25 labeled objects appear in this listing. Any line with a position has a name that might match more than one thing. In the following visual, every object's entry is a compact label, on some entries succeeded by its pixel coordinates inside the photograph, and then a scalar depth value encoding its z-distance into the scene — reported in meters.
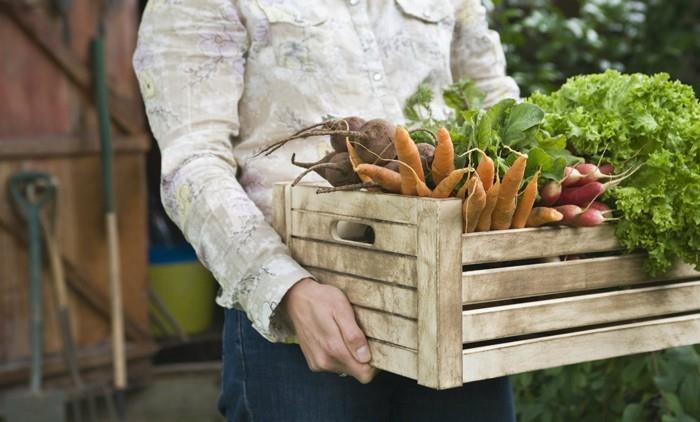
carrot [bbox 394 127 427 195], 2.33
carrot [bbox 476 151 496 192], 2.32
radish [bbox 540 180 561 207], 2.39
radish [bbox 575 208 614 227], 2.38
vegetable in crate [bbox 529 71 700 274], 2.41
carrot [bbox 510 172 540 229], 2.33
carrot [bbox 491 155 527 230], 2.32
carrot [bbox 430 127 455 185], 2.34
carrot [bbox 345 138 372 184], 2.39
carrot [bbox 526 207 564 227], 2.33
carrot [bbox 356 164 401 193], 2.33
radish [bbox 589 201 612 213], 2.42
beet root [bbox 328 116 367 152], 2.43
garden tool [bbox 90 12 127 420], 5.35
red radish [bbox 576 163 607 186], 2.44
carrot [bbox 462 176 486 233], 2.27
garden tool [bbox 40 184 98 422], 5.20
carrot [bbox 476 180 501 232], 2.30
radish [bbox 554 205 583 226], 2.37
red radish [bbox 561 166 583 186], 2.43
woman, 2.44
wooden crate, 2.25
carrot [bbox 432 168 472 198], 2.30
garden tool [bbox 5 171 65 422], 5.04
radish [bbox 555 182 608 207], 2.41
